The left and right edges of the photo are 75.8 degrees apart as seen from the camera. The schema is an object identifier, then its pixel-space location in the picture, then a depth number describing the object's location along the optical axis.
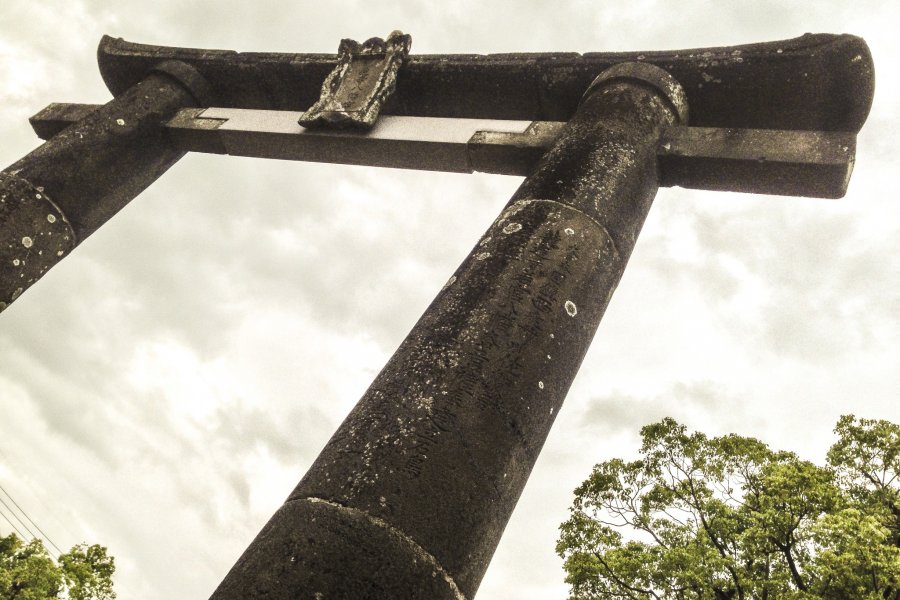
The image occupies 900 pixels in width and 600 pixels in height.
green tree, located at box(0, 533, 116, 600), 14.84
